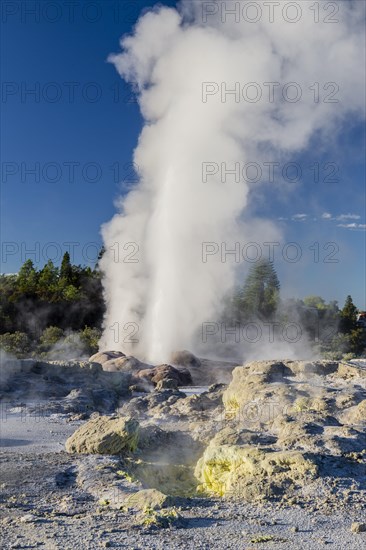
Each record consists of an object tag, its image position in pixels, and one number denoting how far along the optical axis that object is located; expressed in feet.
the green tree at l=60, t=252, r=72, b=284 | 151.02
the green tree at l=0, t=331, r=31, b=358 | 82.97
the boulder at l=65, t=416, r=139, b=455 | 29.66
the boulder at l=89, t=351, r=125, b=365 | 67.56
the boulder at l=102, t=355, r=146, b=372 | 64.29
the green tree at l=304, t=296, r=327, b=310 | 235.20
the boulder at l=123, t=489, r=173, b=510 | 20.75
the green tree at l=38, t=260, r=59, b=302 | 120.88
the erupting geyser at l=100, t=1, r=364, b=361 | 96.63
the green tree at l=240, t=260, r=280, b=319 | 151.02
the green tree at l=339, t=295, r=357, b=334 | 134.32
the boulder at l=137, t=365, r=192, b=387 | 59.88
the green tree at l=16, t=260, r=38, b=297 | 120.94
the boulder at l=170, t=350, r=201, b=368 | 75.25
